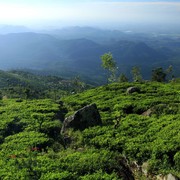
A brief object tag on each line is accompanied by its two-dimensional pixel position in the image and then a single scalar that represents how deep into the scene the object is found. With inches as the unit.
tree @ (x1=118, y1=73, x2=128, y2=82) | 3428.8
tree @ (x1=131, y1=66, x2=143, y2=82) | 3772.2
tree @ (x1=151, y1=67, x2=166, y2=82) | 3428.4
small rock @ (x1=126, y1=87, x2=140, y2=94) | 1338.0
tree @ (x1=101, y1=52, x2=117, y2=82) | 2922.0
